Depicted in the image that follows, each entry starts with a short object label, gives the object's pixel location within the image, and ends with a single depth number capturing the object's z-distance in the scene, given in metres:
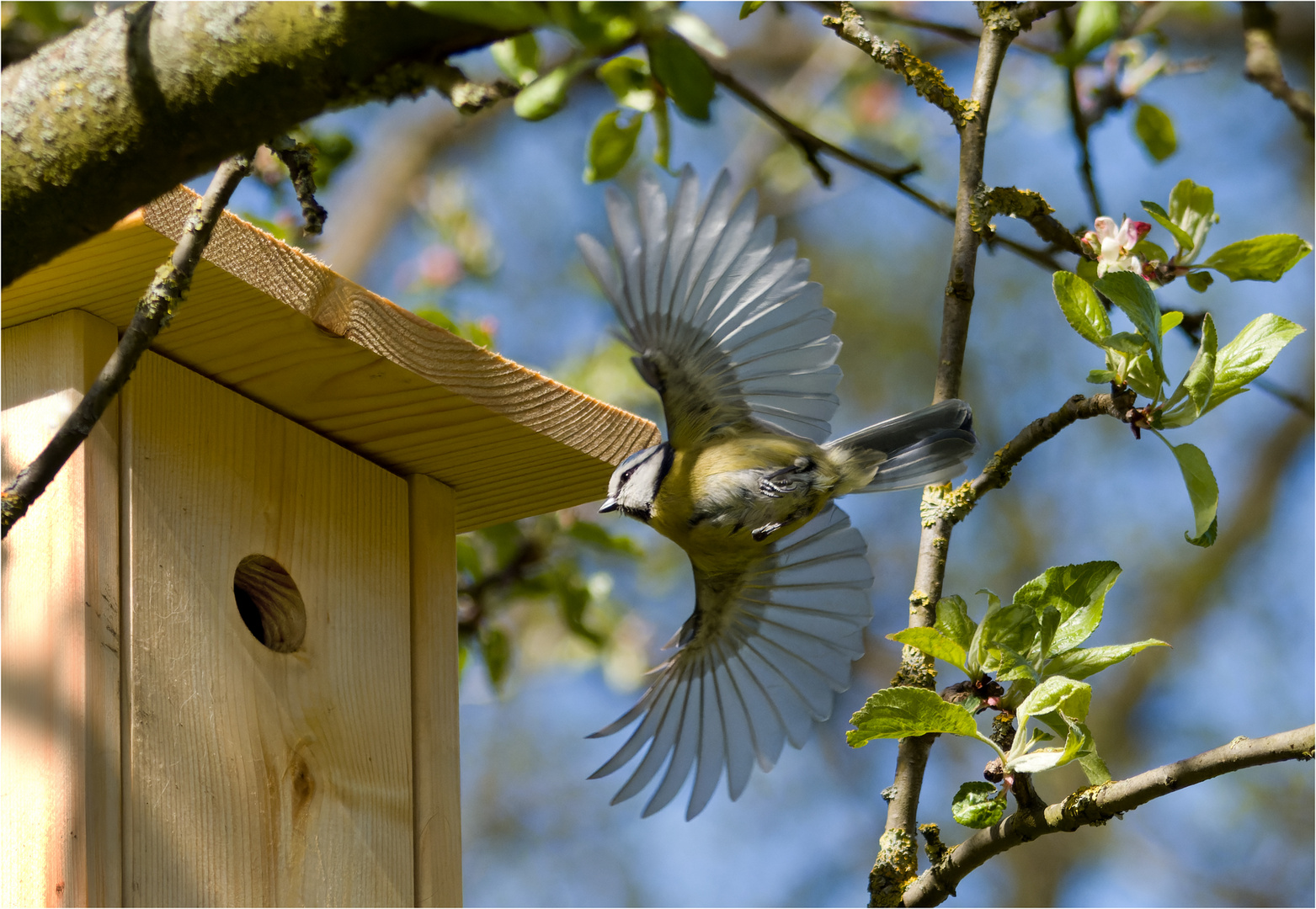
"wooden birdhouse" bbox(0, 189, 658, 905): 3.31
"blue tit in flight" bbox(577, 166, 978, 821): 4.37
